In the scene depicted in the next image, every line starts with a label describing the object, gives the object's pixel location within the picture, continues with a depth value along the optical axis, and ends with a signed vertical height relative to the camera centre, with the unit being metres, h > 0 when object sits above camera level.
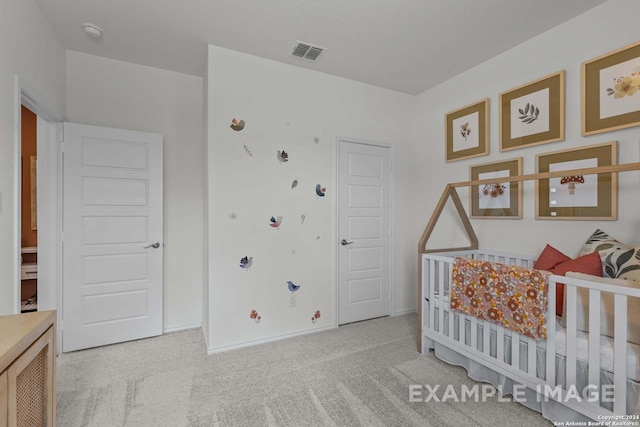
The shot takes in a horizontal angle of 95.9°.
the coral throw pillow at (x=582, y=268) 1.68 -0.32
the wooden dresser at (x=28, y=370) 0.82 -0.53
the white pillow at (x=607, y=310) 1.35 -0.48
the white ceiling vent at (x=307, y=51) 2.42 +1.40
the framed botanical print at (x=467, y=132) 2.68 +0.80
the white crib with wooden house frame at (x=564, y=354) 1.32 -0.79
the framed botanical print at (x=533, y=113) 2.14 +0.80
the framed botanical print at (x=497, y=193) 2.43 +0.17
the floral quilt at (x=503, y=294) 1.58 -0.50
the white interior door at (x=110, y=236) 2.45 -0.22
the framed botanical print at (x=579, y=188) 1.88 +0.18
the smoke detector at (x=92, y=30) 2.15 +1.38
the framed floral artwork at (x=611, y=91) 1.79 +0.80
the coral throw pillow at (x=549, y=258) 1.98 -0.31
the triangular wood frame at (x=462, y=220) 2.40 -0.09
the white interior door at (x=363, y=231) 3.04 -0.21
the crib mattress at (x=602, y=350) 1.32 -0.68
